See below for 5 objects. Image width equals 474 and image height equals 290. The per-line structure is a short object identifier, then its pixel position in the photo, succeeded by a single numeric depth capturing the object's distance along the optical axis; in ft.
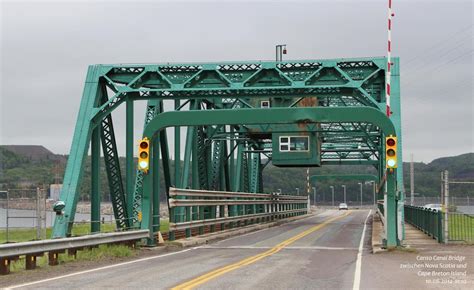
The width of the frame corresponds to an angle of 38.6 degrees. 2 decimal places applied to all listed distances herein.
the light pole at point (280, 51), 117.50
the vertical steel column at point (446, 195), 64.94
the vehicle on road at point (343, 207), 345.78
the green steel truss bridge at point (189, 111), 67.26
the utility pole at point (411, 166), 234.79
